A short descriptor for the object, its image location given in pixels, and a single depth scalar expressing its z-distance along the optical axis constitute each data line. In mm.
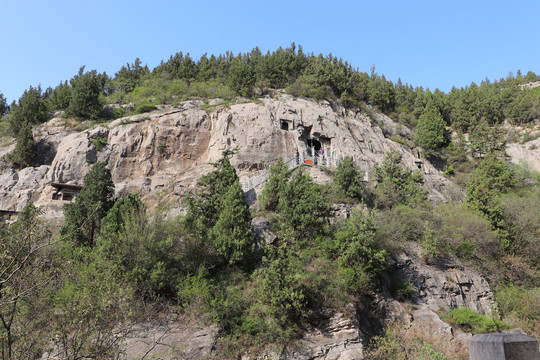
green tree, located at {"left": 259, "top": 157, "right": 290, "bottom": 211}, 26781
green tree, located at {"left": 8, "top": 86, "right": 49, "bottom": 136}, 40656
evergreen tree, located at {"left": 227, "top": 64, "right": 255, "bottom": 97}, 42844
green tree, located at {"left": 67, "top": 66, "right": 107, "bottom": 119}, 40750
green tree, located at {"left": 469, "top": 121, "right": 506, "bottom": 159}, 42938
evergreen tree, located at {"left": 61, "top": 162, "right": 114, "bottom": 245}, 24047
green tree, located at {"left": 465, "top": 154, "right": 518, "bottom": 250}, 26047
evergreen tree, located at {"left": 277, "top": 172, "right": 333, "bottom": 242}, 23344
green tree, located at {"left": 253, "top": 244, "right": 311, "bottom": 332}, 17781
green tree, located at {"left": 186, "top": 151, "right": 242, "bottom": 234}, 23266
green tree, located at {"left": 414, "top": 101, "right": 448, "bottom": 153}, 44094
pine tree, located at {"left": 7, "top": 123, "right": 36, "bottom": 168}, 35375
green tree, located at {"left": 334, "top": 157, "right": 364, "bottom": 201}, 27703
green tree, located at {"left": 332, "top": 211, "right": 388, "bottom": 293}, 20156
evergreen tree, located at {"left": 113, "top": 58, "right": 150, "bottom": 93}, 56750
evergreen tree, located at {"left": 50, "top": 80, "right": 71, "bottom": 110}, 46466
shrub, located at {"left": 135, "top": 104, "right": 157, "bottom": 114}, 40562
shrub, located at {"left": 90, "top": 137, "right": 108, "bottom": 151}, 34812
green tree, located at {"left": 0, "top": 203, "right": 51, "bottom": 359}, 7659
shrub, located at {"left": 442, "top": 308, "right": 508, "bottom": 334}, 20047
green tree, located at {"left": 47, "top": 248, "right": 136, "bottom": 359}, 9688
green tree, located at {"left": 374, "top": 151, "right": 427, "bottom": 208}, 29234
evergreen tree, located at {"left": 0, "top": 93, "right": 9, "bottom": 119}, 56603
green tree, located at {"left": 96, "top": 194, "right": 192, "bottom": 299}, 19500
